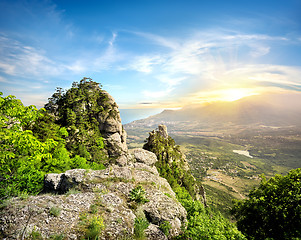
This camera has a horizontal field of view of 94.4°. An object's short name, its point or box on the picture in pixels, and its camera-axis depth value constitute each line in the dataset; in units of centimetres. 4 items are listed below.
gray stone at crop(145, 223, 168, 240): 991
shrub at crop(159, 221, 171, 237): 1056
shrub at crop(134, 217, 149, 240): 949
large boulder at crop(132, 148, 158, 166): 3762
